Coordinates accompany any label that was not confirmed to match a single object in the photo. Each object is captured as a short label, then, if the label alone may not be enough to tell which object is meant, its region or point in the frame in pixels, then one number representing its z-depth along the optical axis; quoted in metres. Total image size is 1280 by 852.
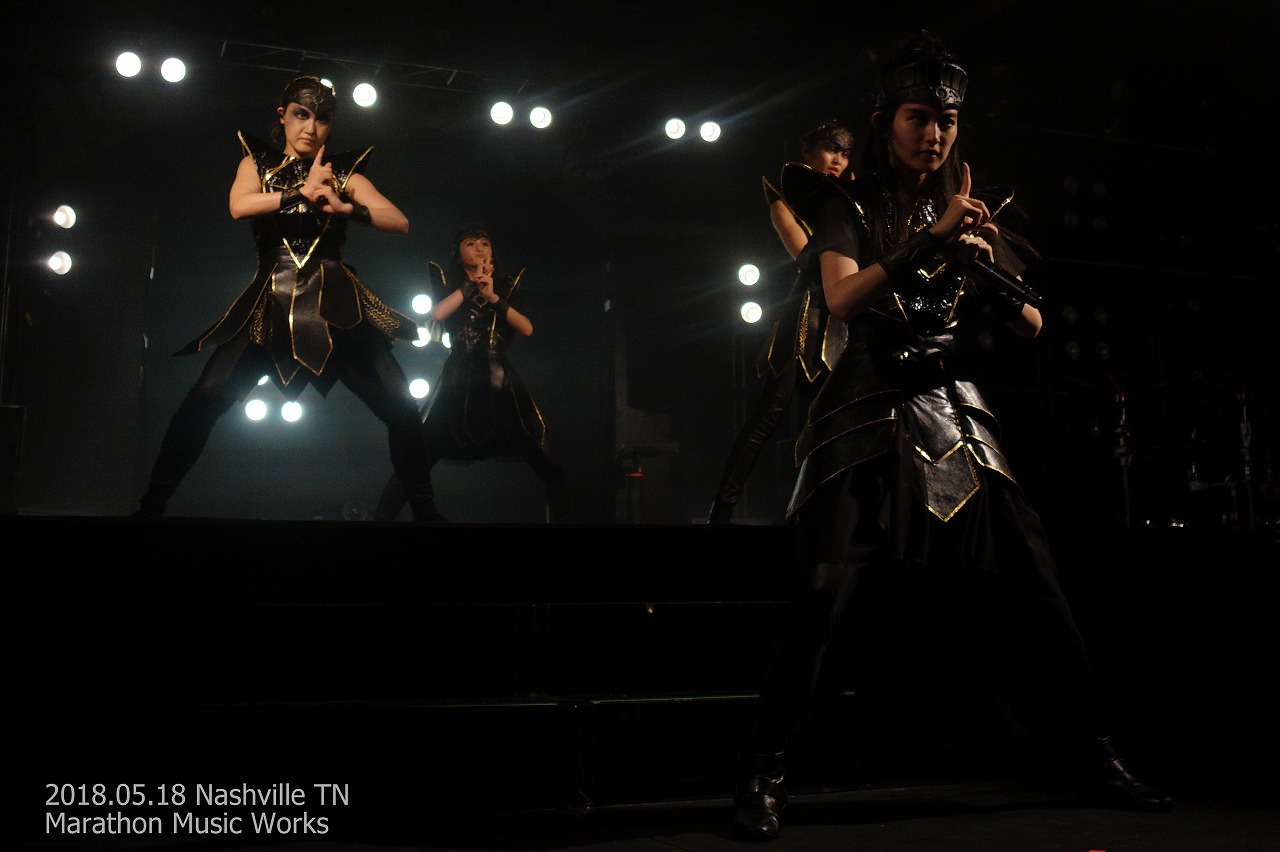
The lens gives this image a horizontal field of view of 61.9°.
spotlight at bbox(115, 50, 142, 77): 8.40
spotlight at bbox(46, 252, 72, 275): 8.25
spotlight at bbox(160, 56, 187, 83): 8.52
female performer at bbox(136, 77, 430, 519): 3.90
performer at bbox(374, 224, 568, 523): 6.24
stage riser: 2.93
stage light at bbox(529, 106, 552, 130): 9.30
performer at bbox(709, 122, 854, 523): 4.90
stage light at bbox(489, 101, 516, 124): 9.20
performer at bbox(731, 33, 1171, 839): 2.76
